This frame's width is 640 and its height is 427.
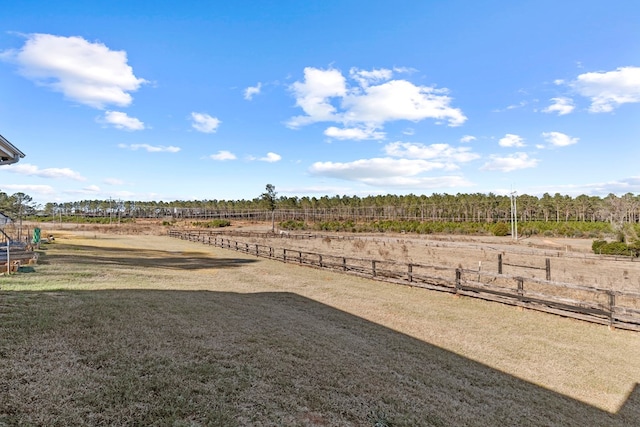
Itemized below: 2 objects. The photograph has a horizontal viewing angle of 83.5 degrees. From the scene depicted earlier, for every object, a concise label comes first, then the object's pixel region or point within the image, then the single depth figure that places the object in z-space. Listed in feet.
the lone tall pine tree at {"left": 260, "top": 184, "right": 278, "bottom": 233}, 348.20
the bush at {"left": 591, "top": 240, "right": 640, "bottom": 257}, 108.99
